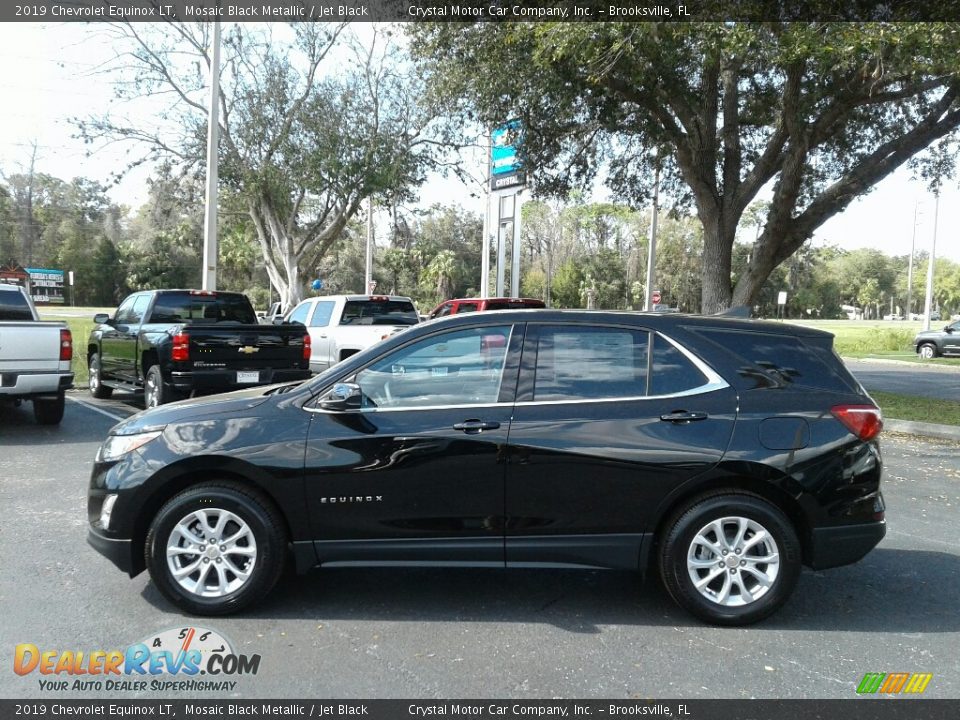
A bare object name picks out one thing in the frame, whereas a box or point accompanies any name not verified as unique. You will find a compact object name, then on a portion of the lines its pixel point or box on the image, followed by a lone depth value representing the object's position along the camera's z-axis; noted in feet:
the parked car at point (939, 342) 100.32
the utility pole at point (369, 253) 110.58
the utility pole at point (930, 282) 123.87
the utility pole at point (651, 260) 93.71
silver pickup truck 29.78
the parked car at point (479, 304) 43.62
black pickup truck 33.22
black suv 13.48
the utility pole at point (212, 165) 54.39
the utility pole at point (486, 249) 73.84
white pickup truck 46.32
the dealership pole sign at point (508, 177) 51.03
